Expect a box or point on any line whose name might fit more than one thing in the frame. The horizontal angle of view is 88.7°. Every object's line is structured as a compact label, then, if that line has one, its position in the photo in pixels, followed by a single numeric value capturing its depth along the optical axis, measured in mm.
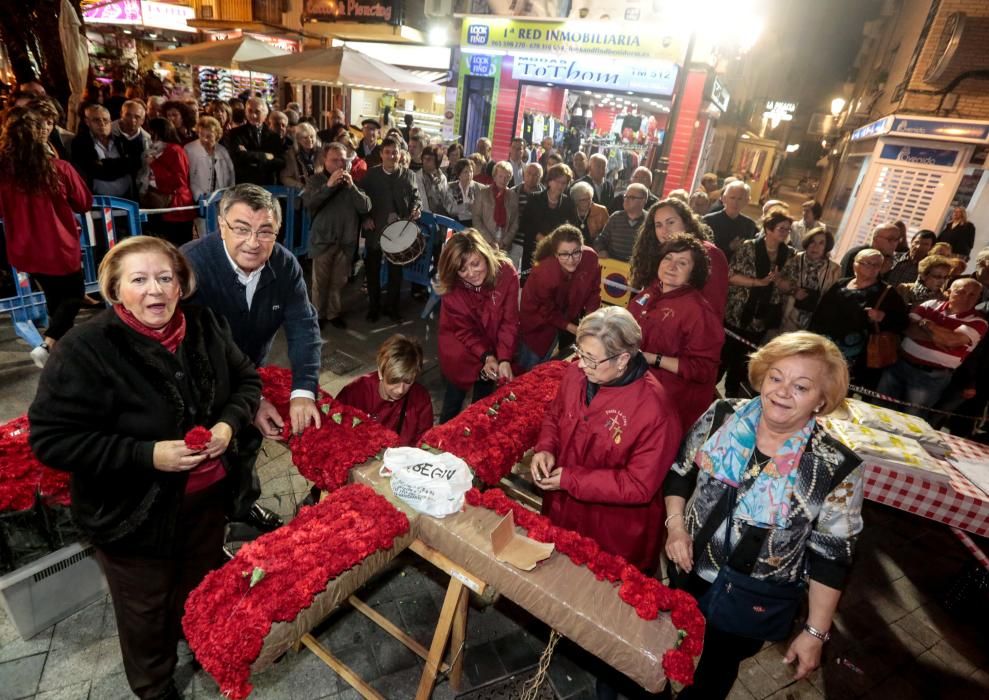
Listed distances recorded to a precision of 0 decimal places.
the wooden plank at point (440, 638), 2287
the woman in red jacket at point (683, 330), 3520
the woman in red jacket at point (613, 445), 2416
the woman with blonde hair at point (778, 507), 2039
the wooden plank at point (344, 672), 2617
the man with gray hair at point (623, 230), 7074
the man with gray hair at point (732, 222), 6830
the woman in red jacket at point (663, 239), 4371
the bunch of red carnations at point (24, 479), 2520
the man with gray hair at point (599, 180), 9586
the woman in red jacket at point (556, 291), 4586
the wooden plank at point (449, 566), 2186
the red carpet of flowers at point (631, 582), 1819
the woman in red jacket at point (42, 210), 4508
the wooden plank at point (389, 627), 2832
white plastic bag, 2291
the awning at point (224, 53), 10156
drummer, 7160
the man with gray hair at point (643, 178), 8992
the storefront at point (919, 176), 12922
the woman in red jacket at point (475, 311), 3914
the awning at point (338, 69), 9148
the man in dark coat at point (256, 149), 8180
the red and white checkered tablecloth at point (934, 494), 3379
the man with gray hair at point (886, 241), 6285
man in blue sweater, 2701
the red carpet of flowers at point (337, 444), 2600
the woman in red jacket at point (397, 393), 3248
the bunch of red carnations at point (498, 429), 2805
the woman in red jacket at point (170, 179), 7051
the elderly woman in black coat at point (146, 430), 1864
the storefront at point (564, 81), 12961
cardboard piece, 2074
